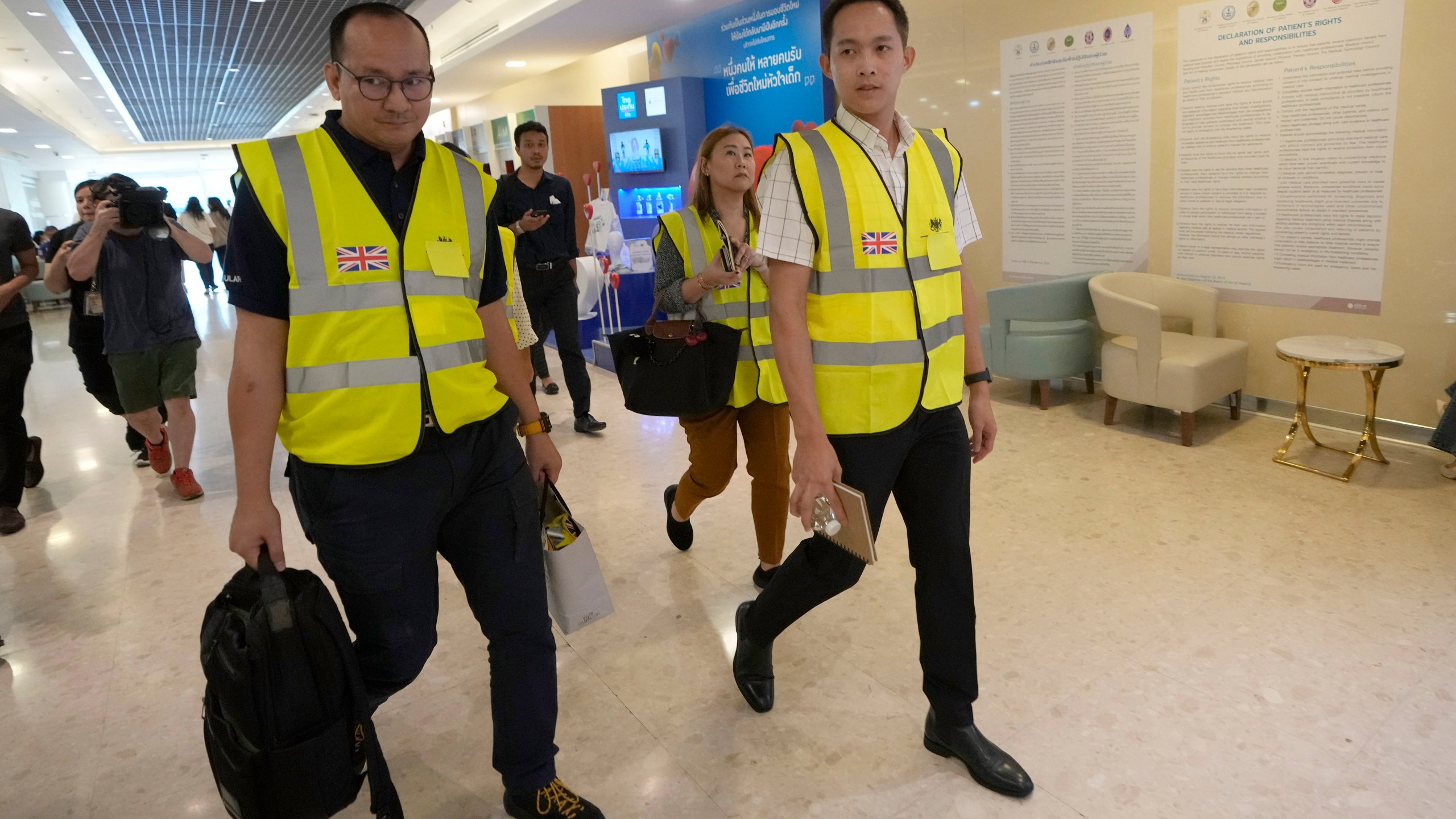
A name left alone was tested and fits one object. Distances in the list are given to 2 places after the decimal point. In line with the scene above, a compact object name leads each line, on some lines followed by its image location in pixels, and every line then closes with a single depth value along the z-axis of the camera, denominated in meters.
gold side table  3.89
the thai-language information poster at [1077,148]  5.25
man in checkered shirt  1.76
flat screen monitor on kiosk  9.72
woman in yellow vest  2.71
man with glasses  1.49
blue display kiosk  9.22
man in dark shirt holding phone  5.17
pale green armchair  5.32
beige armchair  4.51
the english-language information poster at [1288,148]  4.28
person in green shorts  3.82
